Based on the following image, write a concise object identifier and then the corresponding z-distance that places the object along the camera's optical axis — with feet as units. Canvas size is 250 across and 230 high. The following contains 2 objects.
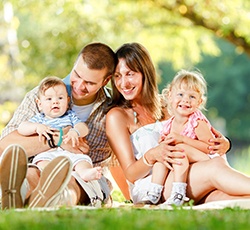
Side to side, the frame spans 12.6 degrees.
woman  22.94
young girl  23.29
